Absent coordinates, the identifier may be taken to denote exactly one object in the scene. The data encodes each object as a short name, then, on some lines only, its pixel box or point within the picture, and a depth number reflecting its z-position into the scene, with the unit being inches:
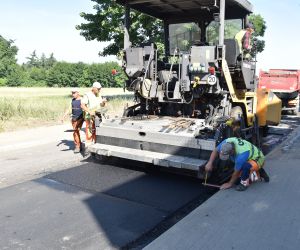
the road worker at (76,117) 230.4
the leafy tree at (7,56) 1970.6
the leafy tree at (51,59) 3165.3
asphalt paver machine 167.9
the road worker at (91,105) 214.9
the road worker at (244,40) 192.1
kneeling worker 149.0
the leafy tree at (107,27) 524.7
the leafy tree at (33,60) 3227.4
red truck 472.5
